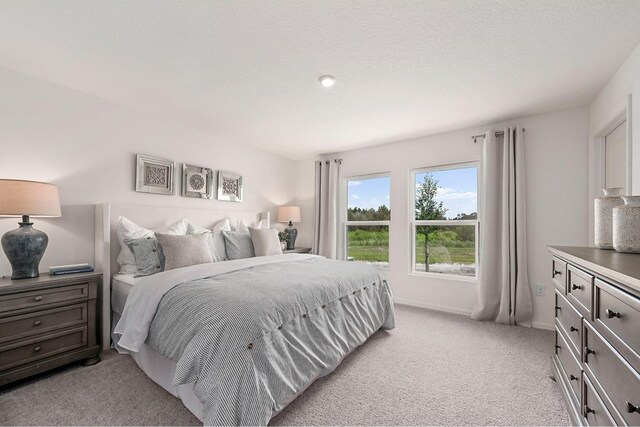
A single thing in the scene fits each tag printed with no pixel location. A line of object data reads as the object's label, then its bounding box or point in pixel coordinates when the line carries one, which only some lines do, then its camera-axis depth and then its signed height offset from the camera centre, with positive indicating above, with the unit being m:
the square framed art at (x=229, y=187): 3.85 +0.41
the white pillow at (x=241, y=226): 3.89 -0.15
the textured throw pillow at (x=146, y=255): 2.53 -0.37
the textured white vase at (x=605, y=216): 1.59 +0.03
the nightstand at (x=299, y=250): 4.29 -0.54
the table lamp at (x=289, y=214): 4.64 +0.04
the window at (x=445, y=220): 3.64 -0.03
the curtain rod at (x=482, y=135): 3.26 +1.01
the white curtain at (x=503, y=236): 3.09 -0.20
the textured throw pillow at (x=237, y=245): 3.33 -0.36
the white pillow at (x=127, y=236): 2.66 -0.21
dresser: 0.89 -0.46
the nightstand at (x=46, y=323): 1.88 -0.81
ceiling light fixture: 2.31 +1.15
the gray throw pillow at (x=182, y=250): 2.52 -0.33
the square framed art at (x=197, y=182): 3.43 +0.43
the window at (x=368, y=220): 4.31 -0.04
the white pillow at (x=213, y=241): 3.04 -0.30
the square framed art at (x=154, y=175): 3.03 +0.45
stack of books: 2.22 -0.46
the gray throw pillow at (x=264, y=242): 3.38 -0.32
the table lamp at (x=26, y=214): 1.96 -0.01
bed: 1.37 -0.69
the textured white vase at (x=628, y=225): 1.38 -0.02
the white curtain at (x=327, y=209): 4.54 +0.13
